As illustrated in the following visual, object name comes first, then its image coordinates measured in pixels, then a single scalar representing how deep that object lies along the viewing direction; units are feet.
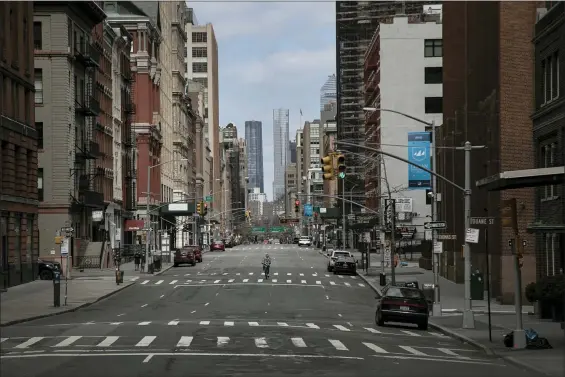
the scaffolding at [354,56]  448.65
